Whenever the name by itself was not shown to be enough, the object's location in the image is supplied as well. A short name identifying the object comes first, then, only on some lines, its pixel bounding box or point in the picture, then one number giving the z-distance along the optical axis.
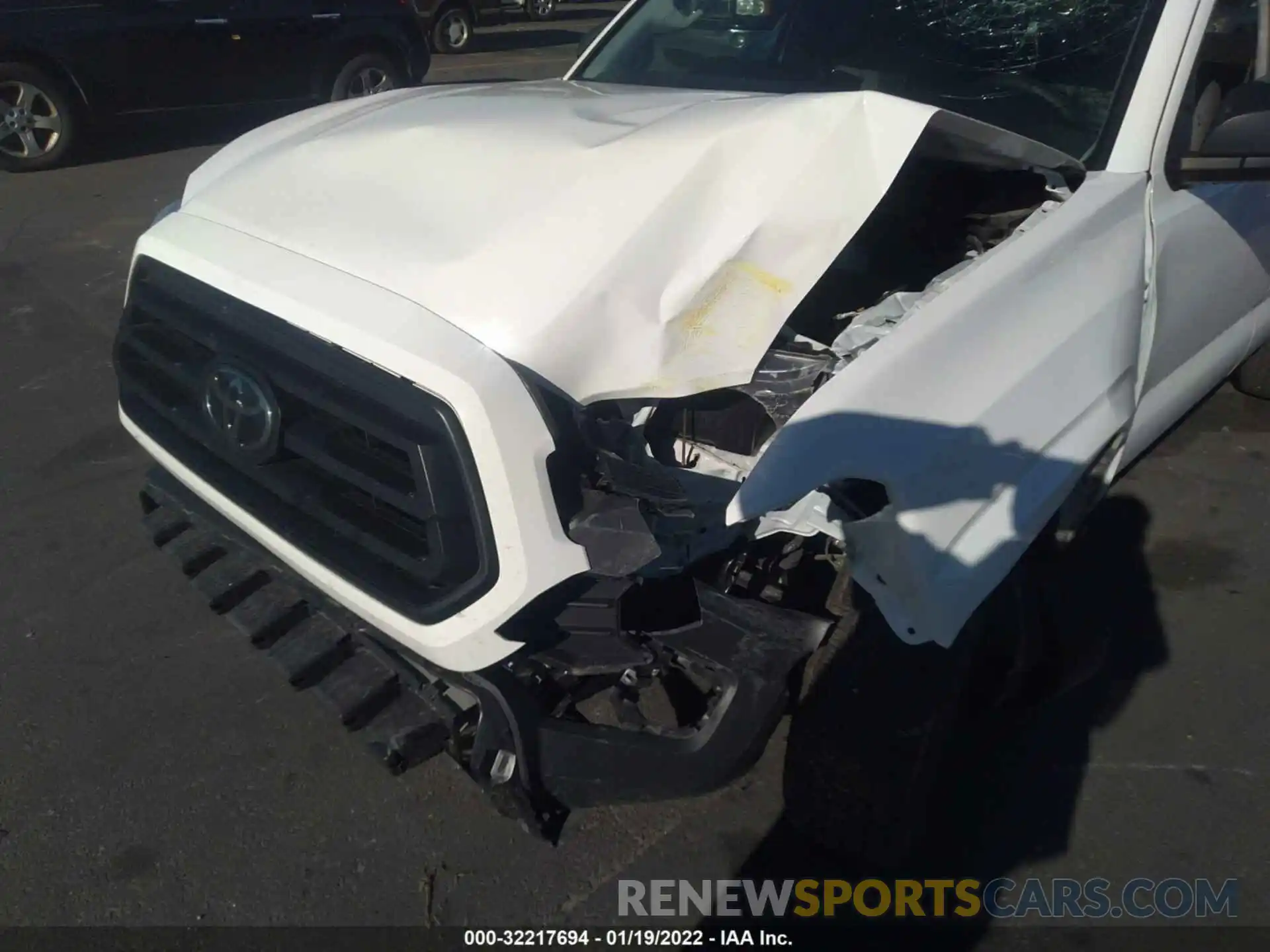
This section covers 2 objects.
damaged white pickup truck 1.88
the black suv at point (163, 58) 7.54
